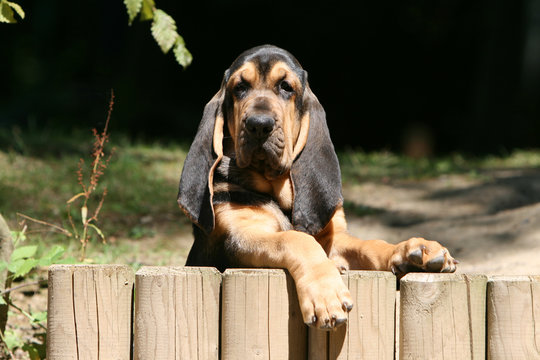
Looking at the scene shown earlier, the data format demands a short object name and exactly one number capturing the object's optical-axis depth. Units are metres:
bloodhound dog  7.32
